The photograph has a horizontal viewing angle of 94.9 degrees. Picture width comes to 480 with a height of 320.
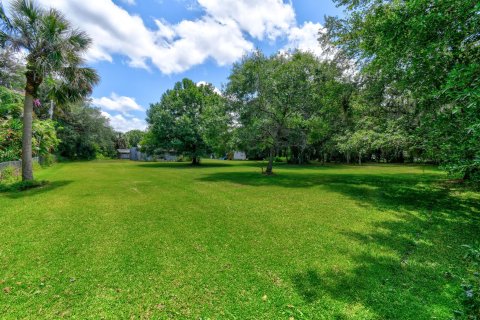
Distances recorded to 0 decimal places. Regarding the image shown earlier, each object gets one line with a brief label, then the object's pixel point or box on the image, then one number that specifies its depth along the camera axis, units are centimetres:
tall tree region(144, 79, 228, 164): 2194
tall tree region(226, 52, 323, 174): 1209
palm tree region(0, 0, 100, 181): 761
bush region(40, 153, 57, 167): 1677
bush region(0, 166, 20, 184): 893
